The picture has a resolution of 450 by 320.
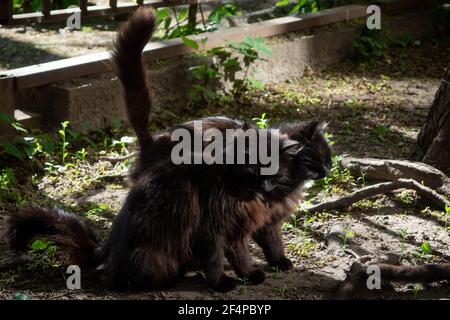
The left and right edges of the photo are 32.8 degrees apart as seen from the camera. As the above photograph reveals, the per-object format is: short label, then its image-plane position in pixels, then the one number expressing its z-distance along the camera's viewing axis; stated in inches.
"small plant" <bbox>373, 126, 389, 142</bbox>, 264.7
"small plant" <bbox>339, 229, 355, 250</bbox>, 187.8
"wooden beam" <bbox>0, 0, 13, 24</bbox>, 256.7
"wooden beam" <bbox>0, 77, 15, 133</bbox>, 237.6
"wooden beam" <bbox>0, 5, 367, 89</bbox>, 250.5
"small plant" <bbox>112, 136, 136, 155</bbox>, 249.1
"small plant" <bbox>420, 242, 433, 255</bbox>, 183.9
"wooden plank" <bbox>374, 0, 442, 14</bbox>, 376.5
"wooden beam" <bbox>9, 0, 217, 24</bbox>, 265.3
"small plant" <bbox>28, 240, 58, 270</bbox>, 182.4
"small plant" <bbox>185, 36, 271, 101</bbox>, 289.3
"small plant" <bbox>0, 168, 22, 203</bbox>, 216.7
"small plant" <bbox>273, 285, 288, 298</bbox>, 165.8
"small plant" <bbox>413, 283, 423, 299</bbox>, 166.1
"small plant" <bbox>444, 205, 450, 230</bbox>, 202.9
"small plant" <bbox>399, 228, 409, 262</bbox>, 184.5
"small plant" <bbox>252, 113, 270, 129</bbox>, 233.3
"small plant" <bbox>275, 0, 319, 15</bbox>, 362.4
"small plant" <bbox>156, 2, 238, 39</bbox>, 319.3
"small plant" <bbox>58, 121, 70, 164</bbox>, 239.9
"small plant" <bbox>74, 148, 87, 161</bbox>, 244.0
